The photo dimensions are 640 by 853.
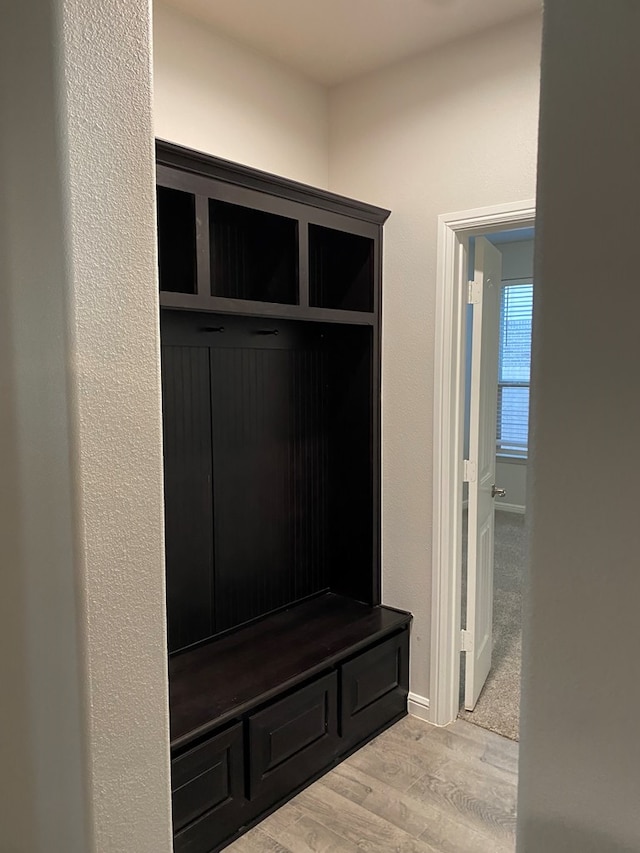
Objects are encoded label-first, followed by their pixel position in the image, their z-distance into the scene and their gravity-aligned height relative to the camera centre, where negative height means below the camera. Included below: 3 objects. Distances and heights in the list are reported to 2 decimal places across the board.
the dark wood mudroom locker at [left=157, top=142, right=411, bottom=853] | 2.17 -0.54
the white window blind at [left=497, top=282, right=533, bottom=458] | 6.52 -0.01
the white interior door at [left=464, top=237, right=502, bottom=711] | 2.88 -0.45
